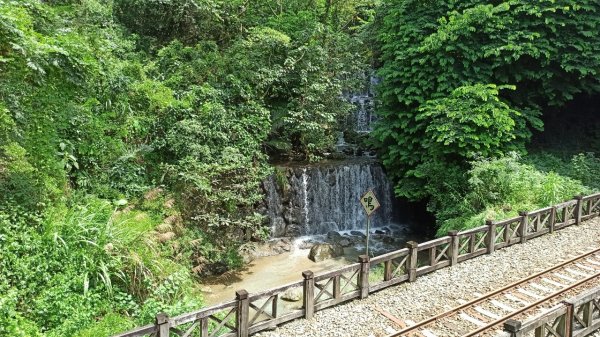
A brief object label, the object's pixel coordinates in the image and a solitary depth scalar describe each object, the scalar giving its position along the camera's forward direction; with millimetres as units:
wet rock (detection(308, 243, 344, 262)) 16391
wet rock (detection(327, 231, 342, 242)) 18441
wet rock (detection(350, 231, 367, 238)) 19297
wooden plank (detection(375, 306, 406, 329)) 8735
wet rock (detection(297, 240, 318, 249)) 17750
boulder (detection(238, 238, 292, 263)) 15883
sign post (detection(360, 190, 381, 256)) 10906
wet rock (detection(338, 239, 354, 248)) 17953
